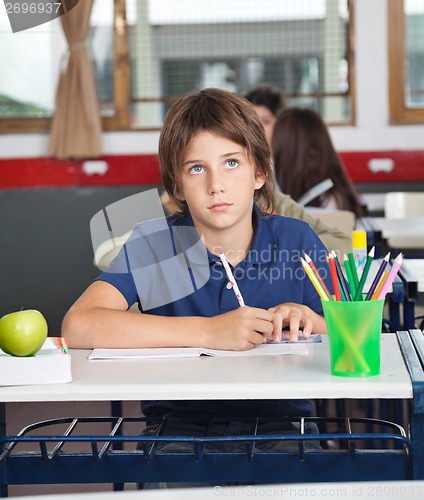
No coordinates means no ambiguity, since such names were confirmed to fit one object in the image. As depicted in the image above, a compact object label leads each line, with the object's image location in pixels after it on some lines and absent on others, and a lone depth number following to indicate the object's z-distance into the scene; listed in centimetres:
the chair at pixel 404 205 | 547
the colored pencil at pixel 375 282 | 180
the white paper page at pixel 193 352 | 195
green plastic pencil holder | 177
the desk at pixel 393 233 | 403
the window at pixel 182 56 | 621
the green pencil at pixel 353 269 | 179
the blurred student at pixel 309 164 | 435
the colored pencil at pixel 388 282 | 179
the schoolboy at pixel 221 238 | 219
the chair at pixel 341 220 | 364
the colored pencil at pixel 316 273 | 182
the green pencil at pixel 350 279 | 179
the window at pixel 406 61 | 615
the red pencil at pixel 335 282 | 180
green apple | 183
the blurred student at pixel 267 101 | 548
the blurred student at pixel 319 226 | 319
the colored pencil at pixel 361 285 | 177
